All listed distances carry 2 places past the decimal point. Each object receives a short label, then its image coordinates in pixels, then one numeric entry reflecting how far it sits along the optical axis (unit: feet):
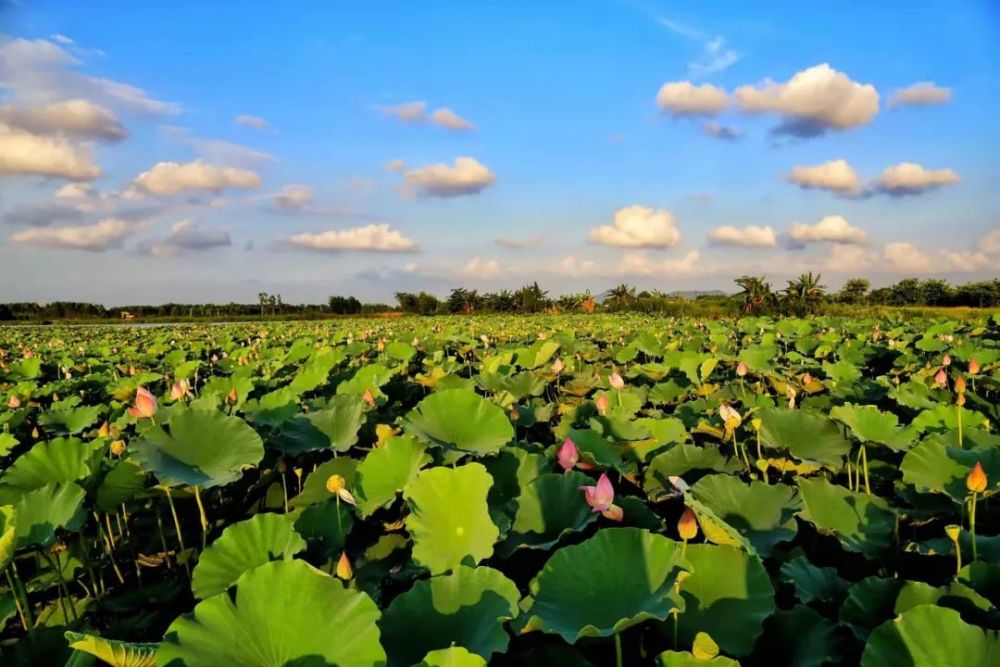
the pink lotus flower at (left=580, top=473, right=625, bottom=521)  4.13
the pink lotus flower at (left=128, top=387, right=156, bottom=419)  6.11
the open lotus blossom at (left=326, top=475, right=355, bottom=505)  4.32
